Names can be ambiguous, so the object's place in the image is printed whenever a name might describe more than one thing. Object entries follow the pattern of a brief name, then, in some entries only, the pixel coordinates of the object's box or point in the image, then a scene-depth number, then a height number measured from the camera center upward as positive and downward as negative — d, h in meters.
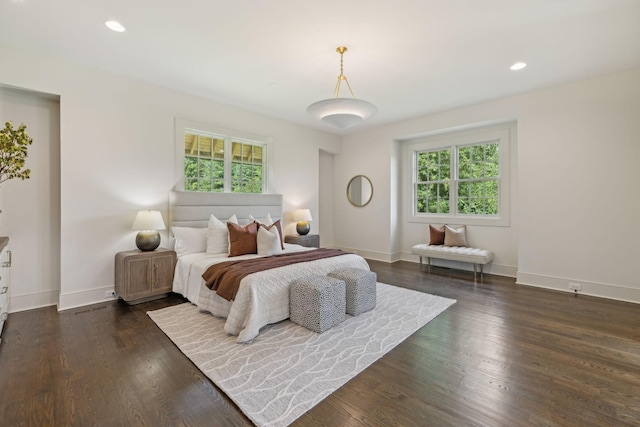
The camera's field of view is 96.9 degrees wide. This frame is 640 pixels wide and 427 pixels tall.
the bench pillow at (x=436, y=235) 5.53 -0.46
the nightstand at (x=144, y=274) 3.39 -0.80
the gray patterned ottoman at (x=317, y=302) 2.72 -0.91
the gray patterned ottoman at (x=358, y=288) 3.11 -0.87
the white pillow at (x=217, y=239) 3.93 -0.40
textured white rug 1.82 -1.18
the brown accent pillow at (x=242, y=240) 3.76 -0.39
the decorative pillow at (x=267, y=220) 4.68 -0.16
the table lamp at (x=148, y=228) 3.55 -0.23
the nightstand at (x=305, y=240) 5.29 -0.55
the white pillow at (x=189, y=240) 3.90 -0.42
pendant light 2.91 +1.06
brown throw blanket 2.79 -0.62
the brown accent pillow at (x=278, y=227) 4.27 -0.26
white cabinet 2.46 -0.61
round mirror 6.52 +0.49
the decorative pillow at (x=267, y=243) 3.85 -0.44
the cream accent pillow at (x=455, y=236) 5.29 -0.46
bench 4.79 -0.74
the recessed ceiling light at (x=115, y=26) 2.66 +1.76
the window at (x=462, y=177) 5.05 +0.69
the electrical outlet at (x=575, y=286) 3.98 -1.05
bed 2.66 -0.64
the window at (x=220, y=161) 4.47 +0.85
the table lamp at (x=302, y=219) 5.56 -0.16
